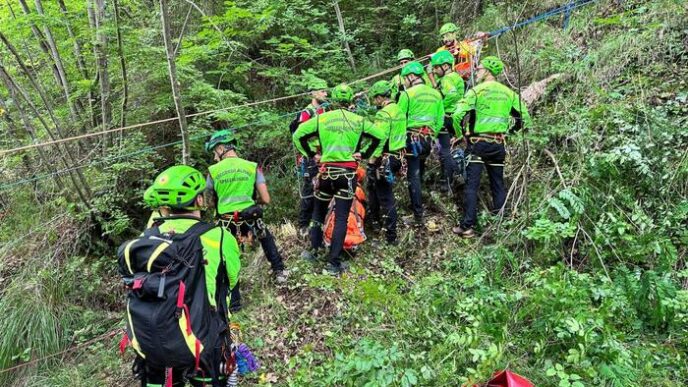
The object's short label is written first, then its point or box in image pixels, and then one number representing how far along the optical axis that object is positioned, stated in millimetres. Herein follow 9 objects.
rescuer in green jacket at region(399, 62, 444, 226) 6527
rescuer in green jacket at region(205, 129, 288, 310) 5180
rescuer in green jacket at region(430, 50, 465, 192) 7106
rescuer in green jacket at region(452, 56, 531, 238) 6027
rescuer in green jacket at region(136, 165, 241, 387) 3109
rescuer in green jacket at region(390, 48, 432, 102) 7238
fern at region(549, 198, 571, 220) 5323
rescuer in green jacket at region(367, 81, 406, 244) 6246
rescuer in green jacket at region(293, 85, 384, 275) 5488
